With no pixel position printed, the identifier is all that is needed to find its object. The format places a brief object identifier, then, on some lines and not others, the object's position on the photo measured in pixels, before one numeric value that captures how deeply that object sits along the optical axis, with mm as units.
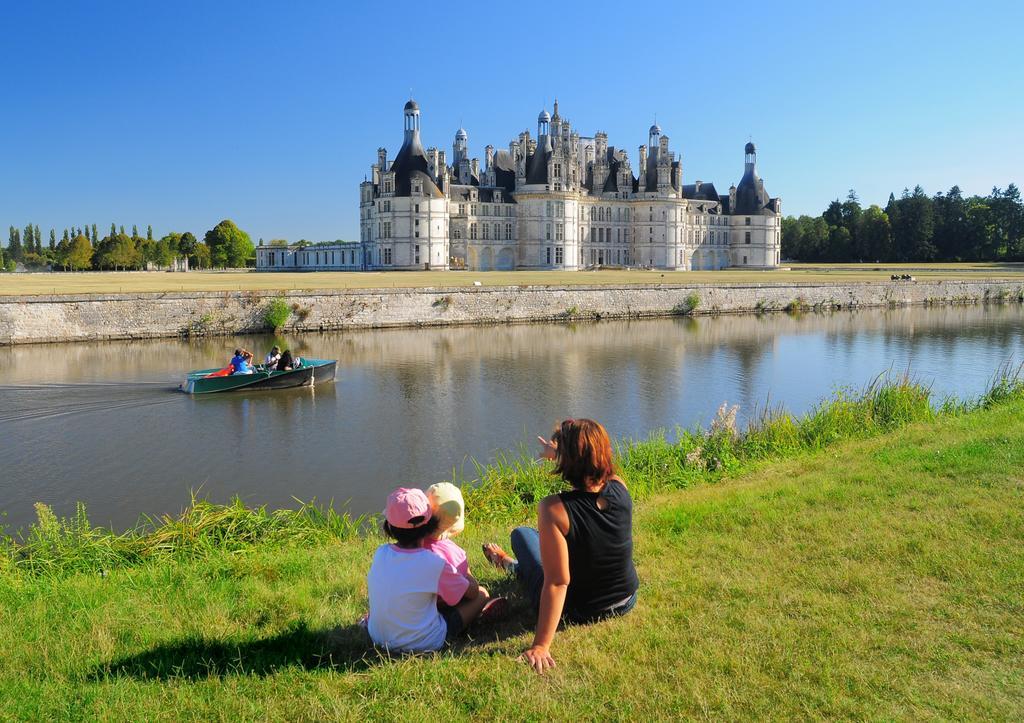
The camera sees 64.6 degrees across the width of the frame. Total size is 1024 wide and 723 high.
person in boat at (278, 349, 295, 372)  18094
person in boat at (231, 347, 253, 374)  17625
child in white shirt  3857
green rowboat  17281
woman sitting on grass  3742
